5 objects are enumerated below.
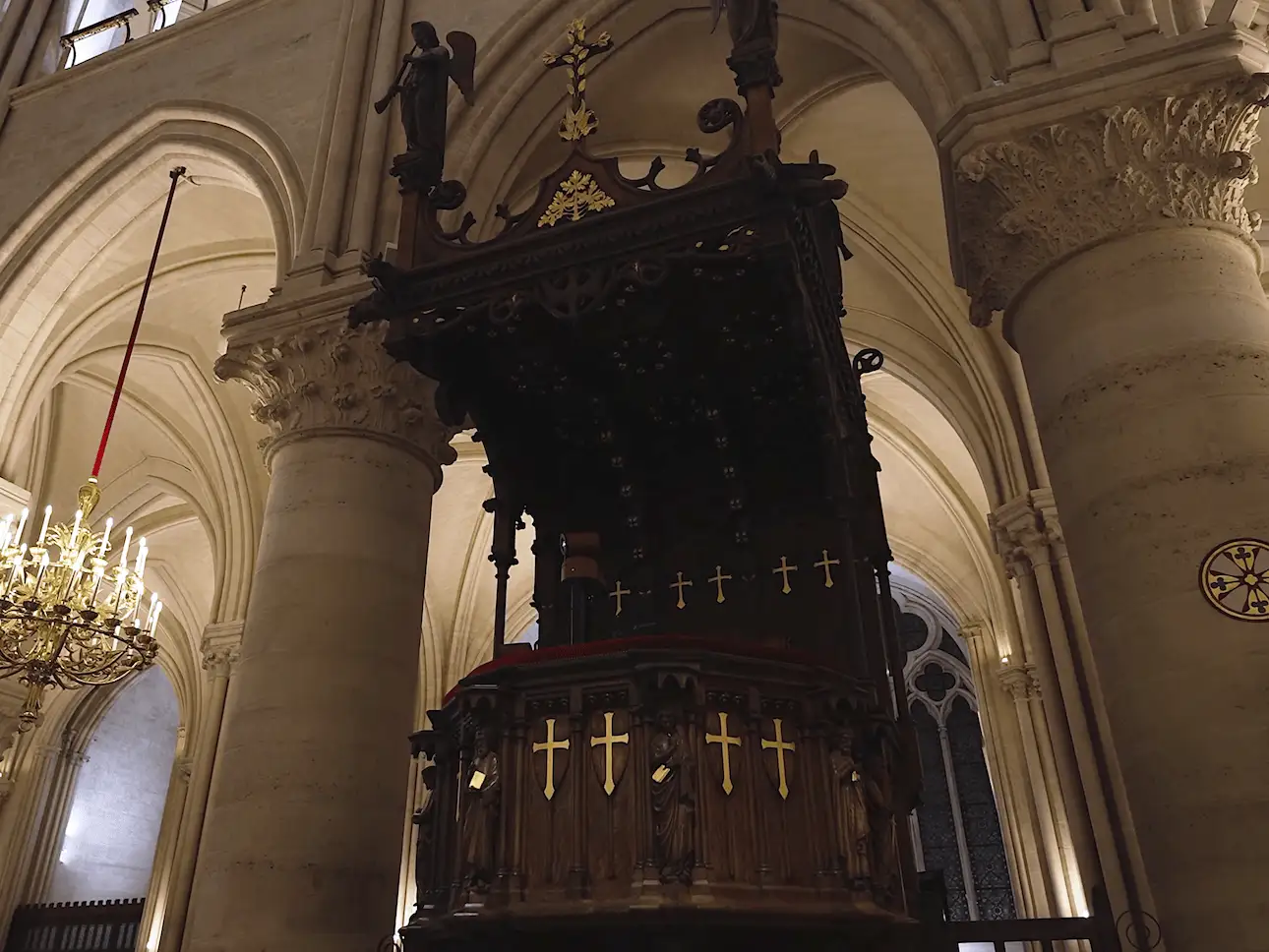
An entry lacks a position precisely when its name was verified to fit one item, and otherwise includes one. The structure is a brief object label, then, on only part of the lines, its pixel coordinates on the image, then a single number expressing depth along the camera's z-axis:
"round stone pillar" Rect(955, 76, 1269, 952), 3.27
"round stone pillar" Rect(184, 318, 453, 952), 4.55
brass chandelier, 7.65
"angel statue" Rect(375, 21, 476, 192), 4.56
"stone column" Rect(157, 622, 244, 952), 9.36
